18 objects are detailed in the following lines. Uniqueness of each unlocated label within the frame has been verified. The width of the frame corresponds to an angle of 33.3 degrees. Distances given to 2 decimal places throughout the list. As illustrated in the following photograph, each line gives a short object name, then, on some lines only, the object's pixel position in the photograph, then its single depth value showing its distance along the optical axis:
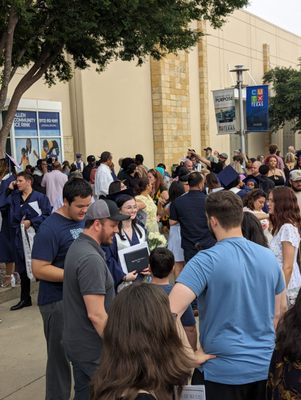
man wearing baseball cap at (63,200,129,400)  3.00
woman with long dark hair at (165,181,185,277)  6.86
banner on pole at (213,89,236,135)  13.04
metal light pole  12.36
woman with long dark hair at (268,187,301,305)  4.26
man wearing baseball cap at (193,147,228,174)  12.70
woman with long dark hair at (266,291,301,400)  1.90
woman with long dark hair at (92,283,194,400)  1.88
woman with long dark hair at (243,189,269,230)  5.96
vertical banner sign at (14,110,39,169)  17.06
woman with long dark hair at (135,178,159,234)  6.54
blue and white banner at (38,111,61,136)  17.88
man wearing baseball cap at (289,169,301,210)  6.71
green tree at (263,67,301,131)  30.85
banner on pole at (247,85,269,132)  13.63
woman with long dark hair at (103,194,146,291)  4.18
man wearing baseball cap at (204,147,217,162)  17.55
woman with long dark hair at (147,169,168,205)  9.50
